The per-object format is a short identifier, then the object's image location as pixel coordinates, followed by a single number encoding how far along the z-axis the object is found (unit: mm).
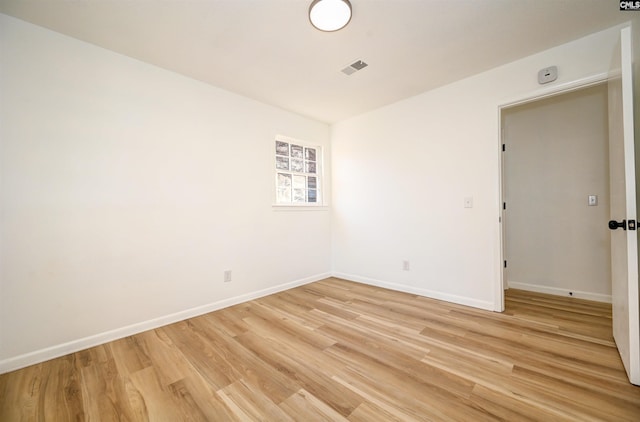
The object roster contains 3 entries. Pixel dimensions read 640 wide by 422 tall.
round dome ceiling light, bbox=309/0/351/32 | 1683
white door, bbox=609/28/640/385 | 1410
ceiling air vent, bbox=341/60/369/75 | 2430
